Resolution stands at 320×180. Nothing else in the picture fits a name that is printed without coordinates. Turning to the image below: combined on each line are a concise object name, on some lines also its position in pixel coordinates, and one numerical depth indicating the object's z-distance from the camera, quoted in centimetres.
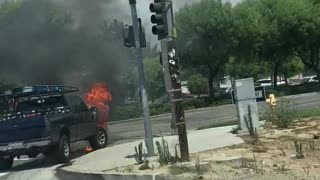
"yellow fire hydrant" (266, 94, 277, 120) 1708
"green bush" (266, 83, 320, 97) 4737
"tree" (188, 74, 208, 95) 6438
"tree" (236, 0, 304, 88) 4369
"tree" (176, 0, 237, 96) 4184
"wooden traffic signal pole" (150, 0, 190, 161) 1185
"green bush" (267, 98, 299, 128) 1648
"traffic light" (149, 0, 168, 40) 1223
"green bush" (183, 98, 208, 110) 4091
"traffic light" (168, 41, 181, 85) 1209
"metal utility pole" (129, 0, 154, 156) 1332
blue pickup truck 1494
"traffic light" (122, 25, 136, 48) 1358
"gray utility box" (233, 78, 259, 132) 1625
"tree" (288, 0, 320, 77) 4544
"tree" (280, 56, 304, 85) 7456
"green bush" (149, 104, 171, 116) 3866
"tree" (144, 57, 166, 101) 6278
